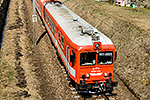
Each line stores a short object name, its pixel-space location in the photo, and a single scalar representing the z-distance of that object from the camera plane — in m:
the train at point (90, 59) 11.87
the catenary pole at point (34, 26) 20.26
